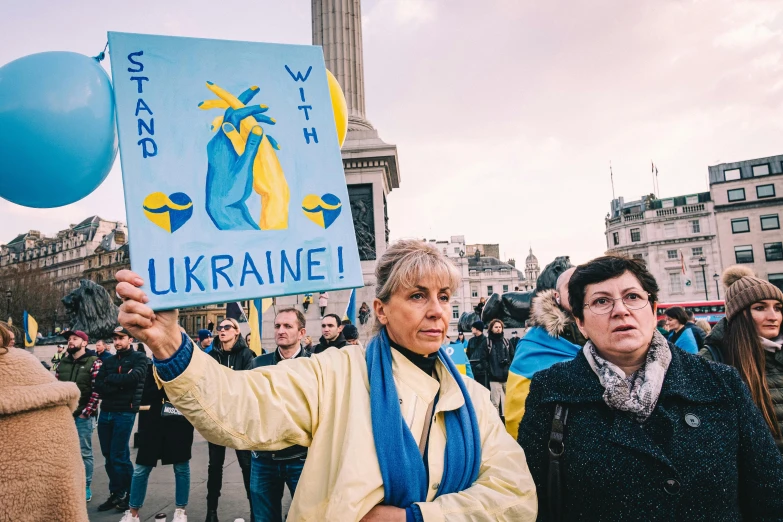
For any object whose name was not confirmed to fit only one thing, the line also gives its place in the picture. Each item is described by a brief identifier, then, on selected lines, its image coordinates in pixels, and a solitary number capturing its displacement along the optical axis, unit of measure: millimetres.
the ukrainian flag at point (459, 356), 7456
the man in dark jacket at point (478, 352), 9570
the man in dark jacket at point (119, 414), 5566
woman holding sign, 1595
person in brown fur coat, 2016
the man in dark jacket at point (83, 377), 5891
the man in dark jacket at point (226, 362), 5023
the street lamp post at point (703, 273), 55494
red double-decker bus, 30172
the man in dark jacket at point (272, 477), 4023
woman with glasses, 1947
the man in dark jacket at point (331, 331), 6500
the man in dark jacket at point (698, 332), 6586
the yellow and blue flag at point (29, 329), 16219
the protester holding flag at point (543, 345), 2867
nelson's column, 14328
